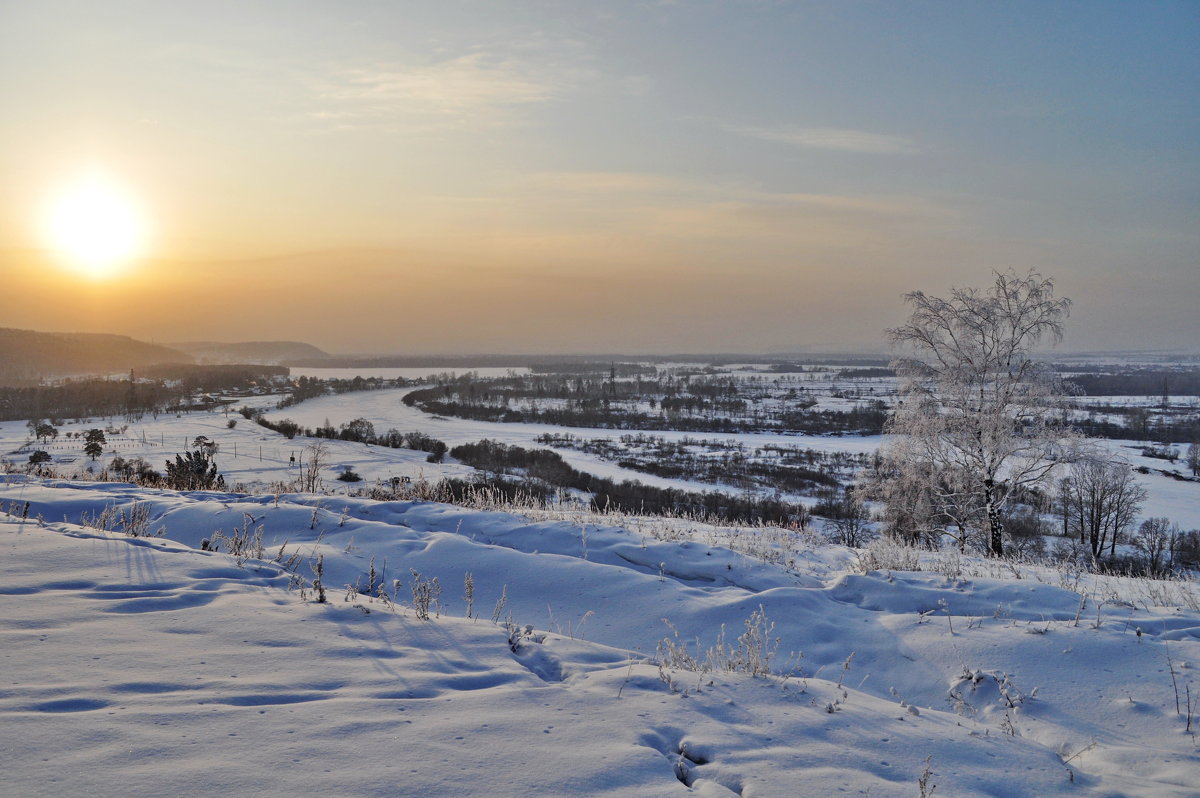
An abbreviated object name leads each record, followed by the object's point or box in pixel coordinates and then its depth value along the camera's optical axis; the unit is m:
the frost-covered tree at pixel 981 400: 18.67
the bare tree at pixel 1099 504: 30.36
